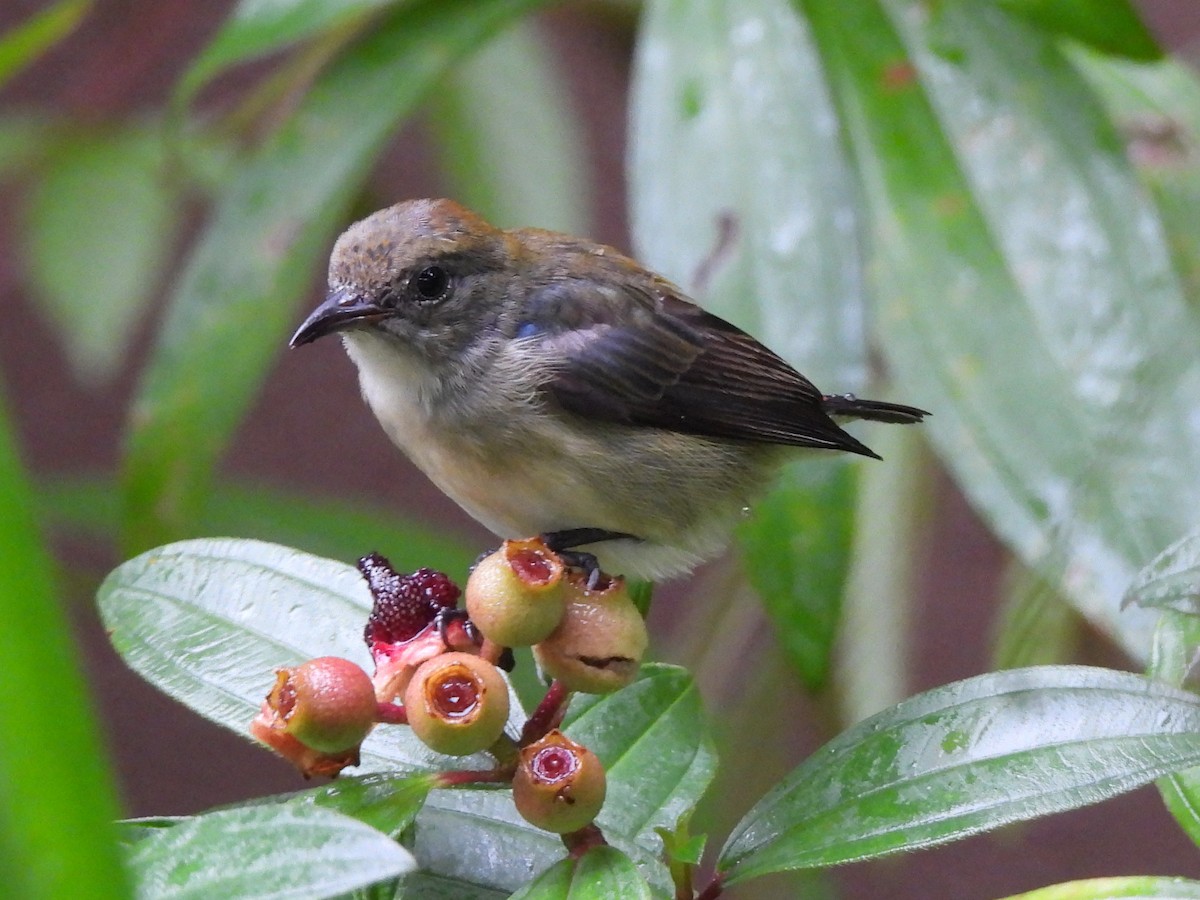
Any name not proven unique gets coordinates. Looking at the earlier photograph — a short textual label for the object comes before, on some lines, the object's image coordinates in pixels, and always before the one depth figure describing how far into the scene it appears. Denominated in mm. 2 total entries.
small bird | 2659
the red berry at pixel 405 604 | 2556
